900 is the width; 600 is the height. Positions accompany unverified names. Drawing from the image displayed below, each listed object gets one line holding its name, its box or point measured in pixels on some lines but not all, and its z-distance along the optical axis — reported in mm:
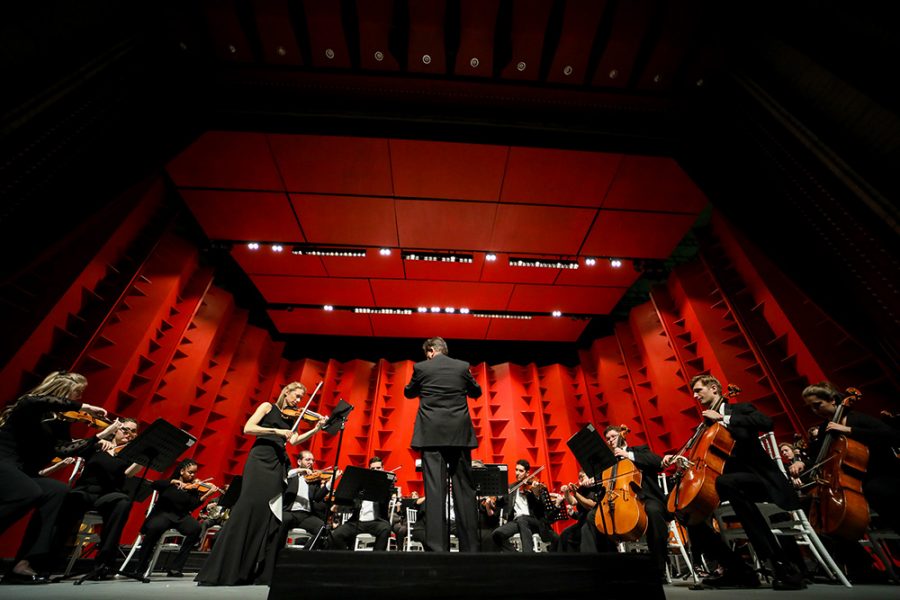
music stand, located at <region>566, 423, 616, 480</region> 3879
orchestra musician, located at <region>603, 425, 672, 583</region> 3613
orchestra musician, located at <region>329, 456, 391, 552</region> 4570
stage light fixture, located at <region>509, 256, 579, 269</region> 6797
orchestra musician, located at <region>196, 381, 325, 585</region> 2561
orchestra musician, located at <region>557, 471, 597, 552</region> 4539
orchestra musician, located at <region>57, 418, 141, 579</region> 3435
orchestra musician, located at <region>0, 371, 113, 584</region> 2611
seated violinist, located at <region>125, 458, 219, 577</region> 4121
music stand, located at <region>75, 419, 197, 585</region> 3762
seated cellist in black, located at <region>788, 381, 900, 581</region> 2602
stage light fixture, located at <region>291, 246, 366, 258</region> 6598
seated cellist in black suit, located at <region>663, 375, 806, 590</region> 2553
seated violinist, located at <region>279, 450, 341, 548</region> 4547
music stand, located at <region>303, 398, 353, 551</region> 3344
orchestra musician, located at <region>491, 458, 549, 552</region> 4844
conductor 2488
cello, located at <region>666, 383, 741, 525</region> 2762
